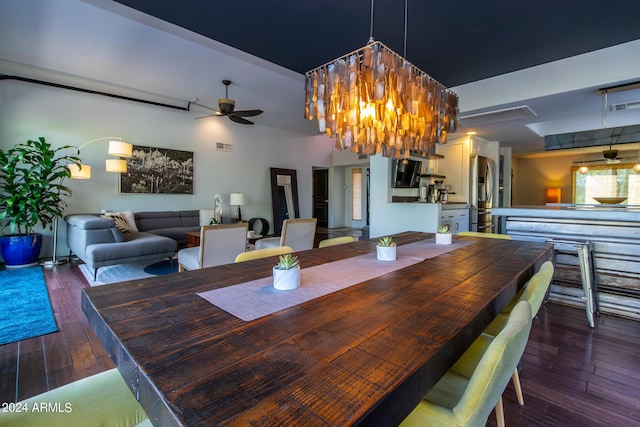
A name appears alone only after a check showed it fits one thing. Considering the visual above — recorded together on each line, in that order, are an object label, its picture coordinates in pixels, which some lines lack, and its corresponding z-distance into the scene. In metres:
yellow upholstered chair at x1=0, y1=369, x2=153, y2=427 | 0.78
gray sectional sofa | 3.82
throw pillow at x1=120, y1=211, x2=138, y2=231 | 5.29
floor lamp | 4.60
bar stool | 2.63
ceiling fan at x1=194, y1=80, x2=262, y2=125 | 4.62
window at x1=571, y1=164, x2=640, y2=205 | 8.03
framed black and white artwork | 5.72
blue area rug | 2.41
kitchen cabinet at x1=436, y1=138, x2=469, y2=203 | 6.02
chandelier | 1.82
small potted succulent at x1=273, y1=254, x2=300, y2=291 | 1.25
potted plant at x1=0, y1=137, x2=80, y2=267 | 4.19
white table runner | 1.08
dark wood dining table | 0.58
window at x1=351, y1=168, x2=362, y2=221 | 9.78
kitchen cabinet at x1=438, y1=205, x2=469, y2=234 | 4.99
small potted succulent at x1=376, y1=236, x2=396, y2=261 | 1.82
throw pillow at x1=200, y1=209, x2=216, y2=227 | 6.25
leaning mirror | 7.93
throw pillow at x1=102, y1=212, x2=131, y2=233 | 4.93
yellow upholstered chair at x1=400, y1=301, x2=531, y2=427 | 0.74
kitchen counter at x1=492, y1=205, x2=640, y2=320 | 2.84
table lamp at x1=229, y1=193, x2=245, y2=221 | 6.74
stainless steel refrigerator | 6.05
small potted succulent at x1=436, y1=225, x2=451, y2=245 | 2.41
